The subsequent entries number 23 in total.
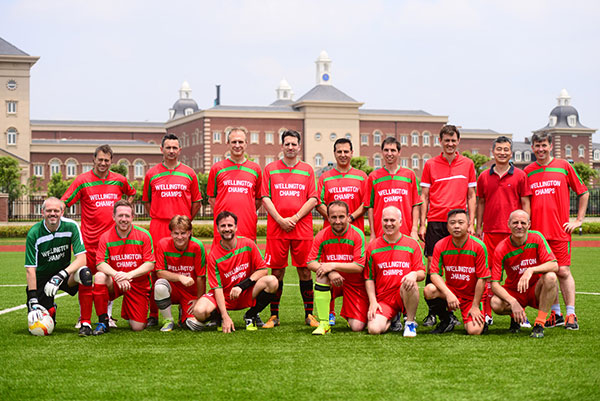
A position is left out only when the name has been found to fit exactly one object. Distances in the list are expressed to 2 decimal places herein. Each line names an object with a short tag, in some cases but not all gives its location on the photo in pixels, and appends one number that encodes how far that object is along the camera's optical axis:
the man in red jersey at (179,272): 7.95
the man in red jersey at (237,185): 8.45
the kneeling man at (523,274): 7.32
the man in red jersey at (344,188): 8.54
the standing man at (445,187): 8.30
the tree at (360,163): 59.06
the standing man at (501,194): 8.20
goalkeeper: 7.79
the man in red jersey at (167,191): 8.66
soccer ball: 7.59
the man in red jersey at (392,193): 8.38
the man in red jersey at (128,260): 7.89
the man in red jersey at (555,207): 8.13
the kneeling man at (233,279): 7.74
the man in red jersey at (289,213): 8.42
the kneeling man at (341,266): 7.65
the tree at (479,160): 65.62
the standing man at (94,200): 8.84
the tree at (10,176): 51.19
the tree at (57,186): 57.38
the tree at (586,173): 56.23
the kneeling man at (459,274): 7.37
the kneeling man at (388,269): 7.48
